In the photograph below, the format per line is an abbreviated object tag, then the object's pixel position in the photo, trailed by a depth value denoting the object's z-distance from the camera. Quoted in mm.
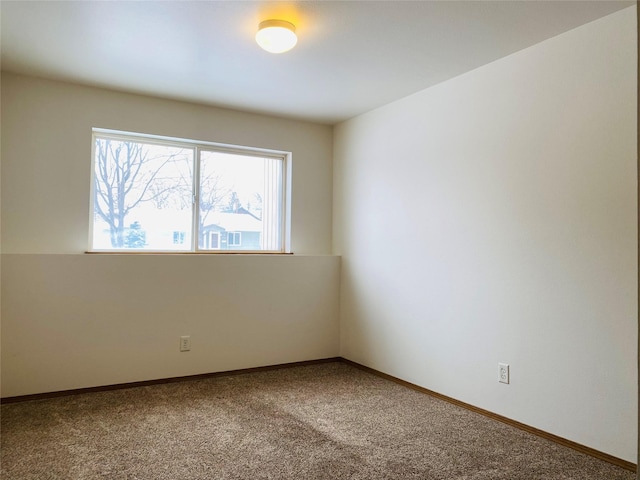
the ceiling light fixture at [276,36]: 2488
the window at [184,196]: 3674
